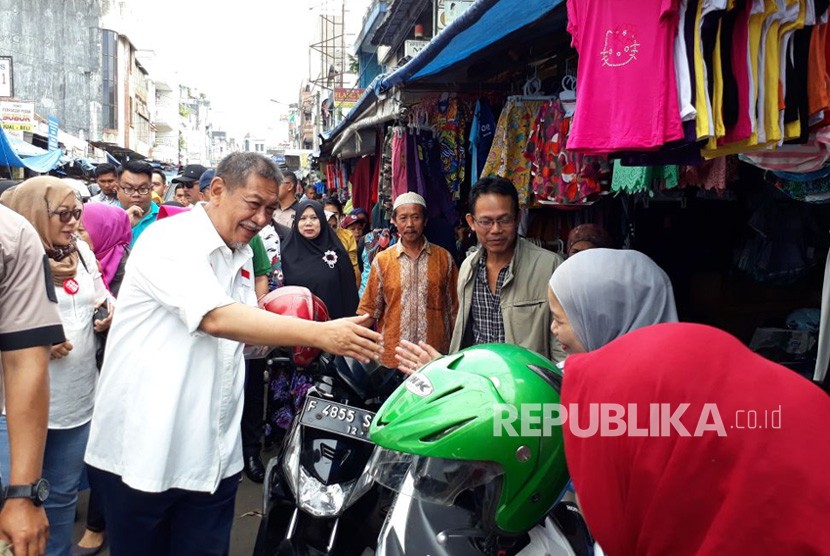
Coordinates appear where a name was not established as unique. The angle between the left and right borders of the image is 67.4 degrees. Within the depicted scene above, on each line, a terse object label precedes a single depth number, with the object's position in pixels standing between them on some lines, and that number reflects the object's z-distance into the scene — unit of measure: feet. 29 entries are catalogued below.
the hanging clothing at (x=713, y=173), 10.62
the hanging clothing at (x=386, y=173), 19.92
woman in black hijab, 17.26
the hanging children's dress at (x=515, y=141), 14.17
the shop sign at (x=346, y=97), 59.41
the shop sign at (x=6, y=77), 66.54
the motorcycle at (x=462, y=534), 5.79
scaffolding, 121.70
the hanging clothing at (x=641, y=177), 11.14
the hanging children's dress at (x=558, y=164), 12.66
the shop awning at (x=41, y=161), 35.32
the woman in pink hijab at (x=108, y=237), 12.91
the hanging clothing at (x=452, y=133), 17.04
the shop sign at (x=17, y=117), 59.67
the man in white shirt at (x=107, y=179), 25.99
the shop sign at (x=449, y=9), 43.68
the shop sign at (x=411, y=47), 50.01
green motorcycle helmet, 5.17
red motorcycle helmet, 10.65
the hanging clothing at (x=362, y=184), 29.53
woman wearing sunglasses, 8.90
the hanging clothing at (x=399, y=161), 17.79
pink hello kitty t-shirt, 7.83
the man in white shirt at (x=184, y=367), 6.99
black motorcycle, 9.09
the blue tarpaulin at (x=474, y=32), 10.60
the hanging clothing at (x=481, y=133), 16.28
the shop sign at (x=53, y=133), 70.90
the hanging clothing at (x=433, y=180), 18.04
